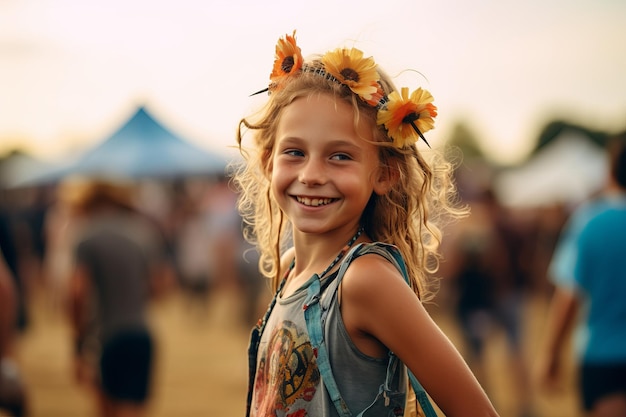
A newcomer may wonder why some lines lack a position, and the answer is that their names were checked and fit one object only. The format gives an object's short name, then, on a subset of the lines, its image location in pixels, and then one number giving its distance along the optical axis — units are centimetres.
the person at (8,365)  371
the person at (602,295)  441
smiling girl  175
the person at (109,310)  539
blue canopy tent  1352
